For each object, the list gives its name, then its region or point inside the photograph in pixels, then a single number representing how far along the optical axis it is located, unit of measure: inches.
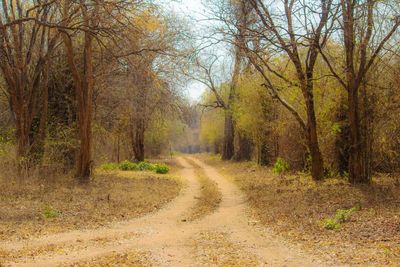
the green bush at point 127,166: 1072.8
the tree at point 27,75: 715.4
